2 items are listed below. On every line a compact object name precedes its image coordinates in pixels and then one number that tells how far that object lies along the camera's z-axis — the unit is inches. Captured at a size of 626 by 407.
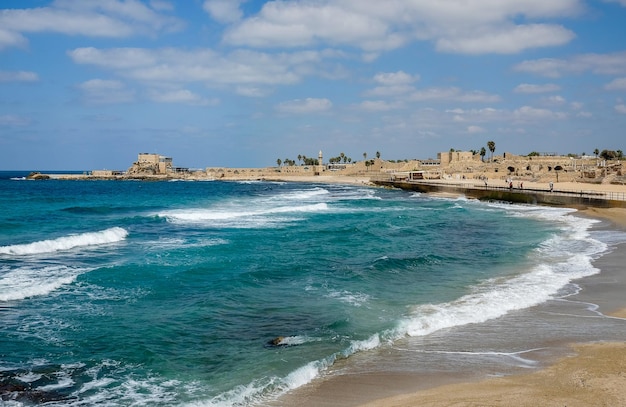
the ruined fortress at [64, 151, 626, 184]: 2578.7
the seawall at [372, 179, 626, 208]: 1531.7
